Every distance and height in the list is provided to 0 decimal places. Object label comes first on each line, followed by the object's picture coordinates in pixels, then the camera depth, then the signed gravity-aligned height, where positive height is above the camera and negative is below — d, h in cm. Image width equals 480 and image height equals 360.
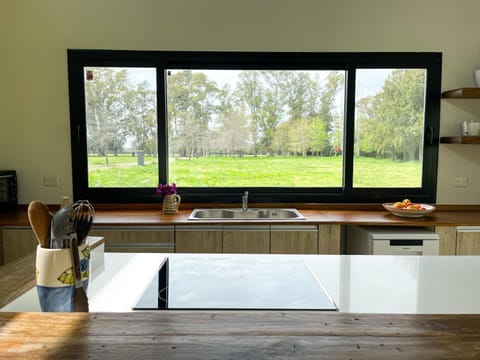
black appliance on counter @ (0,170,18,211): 336 -35
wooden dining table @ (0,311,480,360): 79 -42
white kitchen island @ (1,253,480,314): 120 -49
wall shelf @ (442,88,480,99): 335 +53
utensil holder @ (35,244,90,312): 103 -35
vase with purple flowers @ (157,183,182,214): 335 -41
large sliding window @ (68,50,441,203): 357 +26
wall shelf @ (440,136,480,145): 338 +11
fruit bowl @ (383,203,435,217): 314 -50
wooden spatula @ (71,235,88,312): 105 -38
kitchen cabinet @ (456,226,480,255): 305 -71
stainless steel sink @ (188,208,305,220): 352 -58
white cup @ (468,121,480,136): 349 +22
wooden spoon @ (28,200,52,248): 104 -20
